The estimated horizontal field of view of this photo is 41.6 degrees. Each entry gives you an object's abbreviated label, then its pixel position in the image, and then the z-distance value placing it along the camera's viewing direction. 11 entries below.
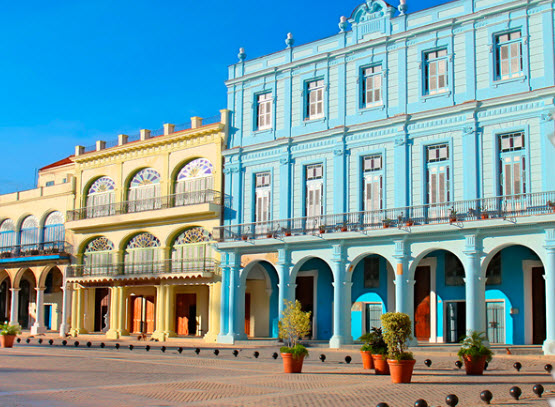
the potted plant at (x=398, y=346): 16.48
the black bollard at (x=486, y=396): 13.02
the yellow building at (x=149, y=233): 35.78
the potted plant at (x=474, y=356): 18.49
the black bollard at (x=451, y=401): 11.90
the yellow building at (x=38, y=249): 43.16
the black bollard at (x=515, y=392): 13.40
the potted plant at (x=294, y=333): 19.23
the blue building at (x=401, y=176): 26.23
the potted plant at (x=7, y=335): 29.81
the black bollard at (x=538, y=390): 13.83
